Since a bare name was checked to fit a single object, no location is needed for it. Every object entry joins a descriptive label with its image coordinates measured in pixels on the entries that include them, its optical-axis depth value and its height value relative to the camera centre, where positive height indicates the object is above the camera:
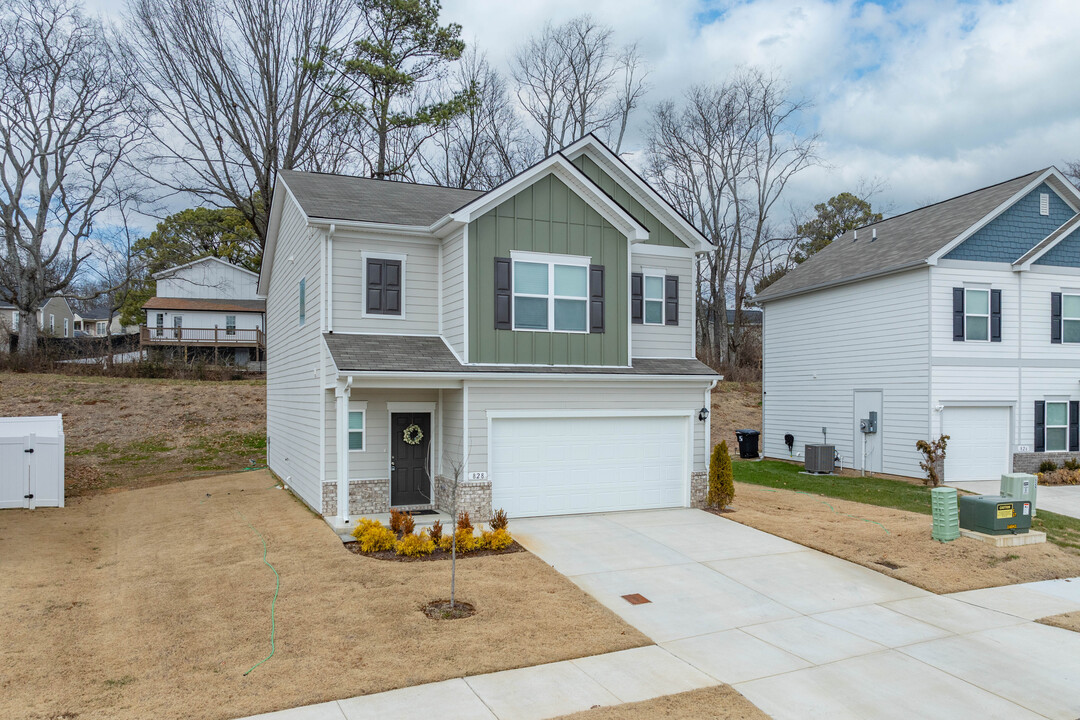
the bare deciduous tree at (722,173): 38.62 +10.29
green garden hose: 6.89 -2.87
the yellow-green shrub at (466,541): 10.50 -2.73
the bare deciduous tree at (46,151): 28.00 +8.80
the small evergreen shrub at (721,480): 14.03 -2.43
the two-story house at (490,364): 12.93 -0.09
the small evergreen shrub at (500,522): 11.10 -2.60
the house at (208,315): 36.28 +2.49
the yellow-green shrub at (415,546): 10.27 -2.74
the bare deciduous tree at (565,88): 35.16 +13.75
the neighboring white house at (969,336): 18.09 +0.58
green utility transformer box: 11.05 -2.49
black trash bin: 24.27 -2.93
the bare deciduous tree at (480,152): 34.34 +10.28
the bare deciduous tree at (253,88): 26.12 +10.43
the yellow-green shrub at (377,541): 10.52 -2.72
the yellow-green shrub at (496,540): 10.70 -2.77
